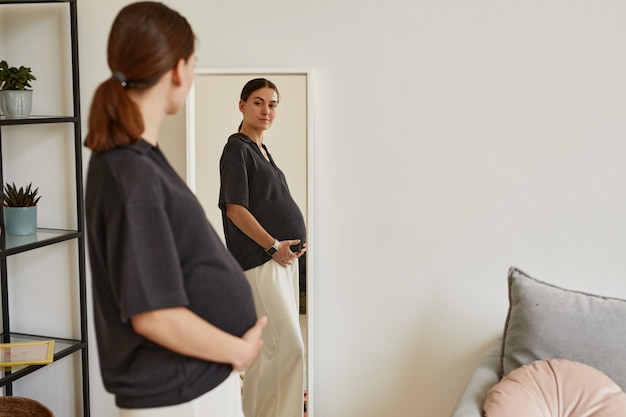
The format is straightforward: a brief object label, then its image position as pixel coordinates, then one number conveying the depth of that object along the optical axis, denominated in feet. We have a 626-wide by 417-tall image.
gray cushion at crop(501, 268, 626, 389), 6.72
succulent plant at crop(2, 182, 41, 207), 8.80
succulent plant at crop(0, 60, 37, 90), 8.48
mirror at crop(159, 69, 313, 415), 8.37
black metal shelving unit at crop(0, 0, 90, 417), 8.40
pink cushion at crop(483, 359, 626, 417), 6.25
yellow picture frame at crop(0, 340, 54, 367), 8.53
